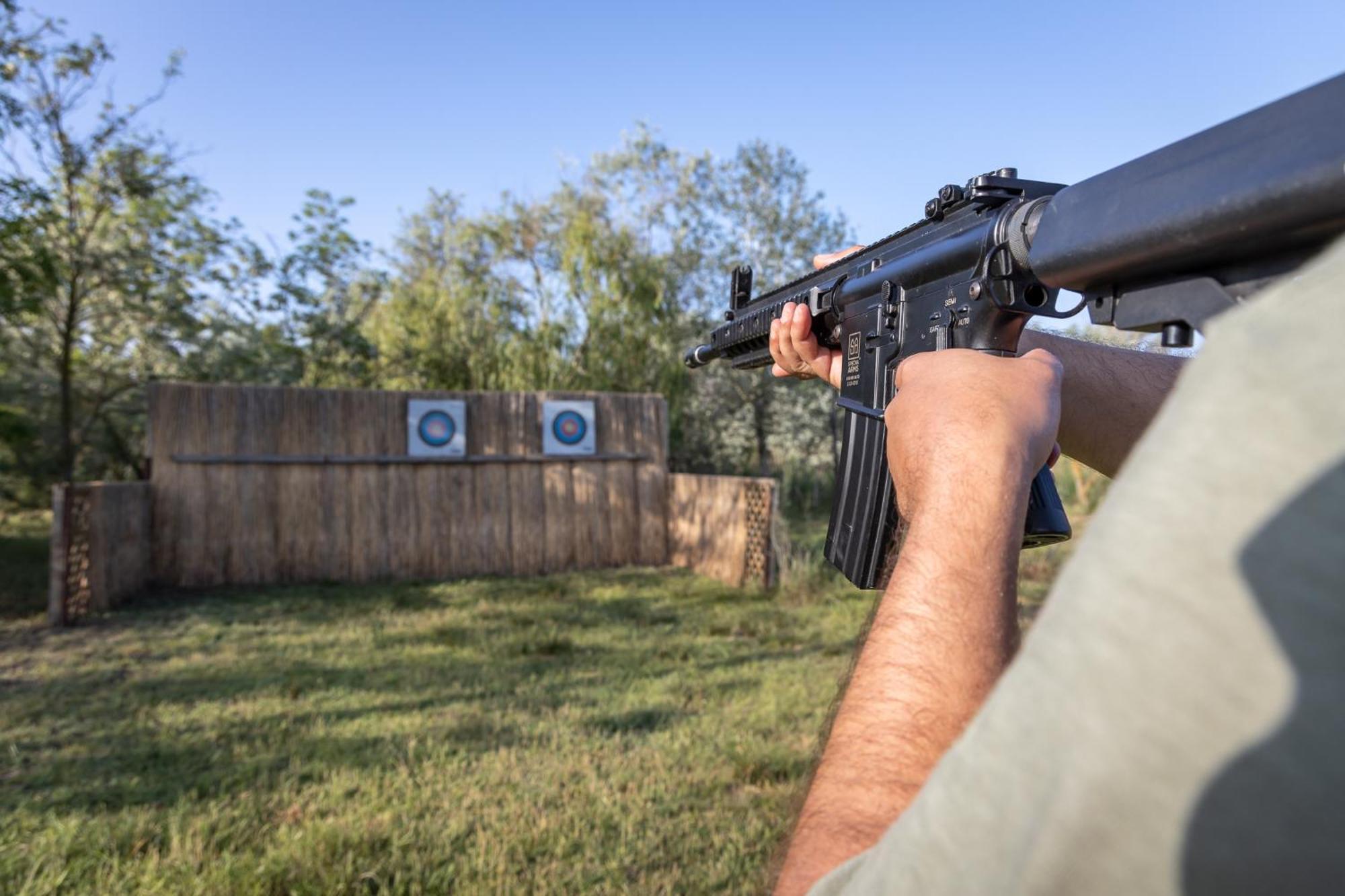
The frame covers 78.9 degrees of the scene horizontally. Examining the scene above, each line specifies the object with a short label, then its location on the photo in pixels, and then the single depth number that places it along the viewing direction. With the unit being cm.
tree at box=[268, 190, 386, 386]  1214
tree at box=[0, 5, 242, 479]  768
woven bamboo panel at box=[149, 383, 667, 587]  888
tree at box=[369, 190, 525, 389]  1314
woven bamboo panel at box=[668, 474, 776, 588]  865
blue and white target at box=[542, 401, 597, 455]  1039
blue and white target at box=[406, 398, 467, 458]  983
